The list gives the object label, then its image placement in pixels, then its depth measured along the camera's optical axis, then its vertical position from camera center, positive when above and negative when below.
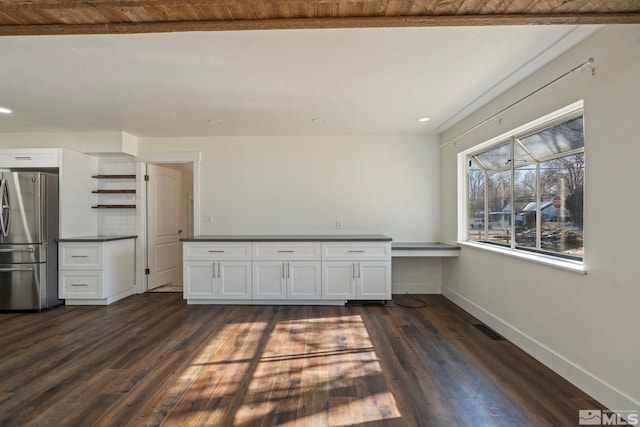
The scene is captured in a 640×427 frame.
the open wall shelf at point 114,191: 4.33 +0.32
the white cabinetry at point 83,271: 3.80 -0.74
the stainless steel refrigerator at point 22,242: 3.55 -0.35
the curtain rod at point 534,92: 1.91 +0.98
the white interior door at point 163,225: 4.50 -0.19
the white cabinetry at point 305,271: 3.77 -0.73
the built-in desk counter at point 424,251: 3.82 -0.48
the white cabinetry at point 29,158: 3.78 +0.70
